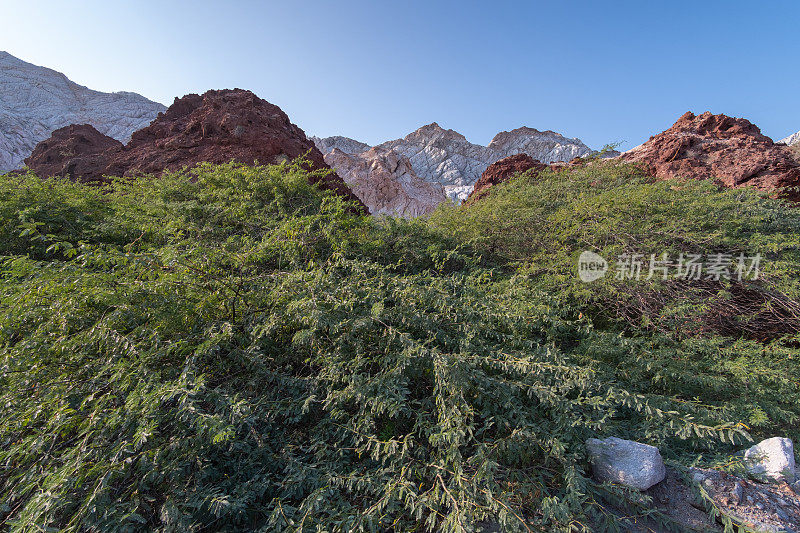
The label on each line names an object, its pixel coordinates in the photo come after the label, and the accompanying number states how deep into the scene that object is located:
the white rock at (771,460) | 2.03
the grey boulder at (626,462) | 1.90
